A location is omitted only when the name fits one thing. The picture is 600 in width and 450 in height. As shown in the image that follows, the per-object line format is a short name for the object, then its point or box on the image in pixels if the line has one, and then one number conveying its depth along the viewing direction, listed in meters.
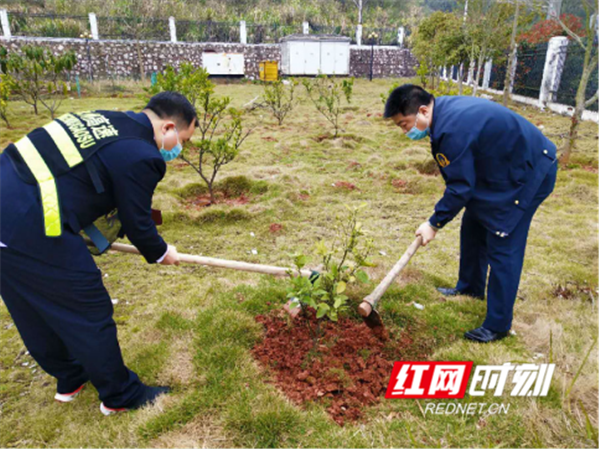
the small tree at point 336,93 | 10.86
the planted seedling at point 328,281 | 2.59
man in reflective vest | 2.10
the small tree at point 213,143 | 6.14
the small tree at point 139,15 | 24.12
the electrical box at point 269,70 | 26.07
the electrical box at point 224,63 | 25.78
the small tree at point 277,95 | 12.13
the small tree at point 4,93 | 10.69
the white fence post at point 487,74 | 20.80
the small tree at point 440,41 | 15.12
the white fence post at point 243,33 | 26.71
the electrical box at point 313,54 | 27.69
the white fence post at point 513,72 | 17.14
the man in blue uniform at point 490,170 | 2.90
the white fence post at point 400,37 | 31.76
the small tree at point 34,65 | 11.37
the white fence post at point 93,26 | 22.70
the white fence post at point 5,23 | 20.75
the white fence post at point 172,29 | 24.89
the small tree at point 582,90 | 7.53
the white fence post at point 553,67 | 13.79
